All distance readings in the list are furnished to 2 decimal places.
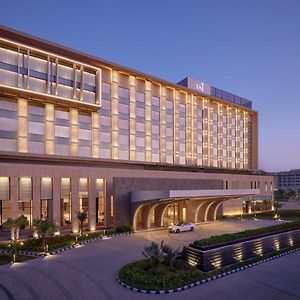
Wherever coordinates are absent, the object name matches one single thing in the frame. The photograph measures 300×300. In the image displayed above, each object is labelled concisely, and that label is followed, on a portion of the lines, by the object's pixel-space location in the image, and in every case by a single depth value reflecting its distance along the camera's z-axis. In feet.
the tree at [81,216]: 113.42
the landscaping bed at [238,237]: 75.87
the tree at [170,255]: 69.83
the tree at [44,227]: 89.71
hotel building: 122.21
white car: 129.66
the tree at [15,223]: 90.63
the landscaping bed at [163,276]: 61.46
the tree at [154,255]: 68.74
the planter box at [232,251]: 72.64
